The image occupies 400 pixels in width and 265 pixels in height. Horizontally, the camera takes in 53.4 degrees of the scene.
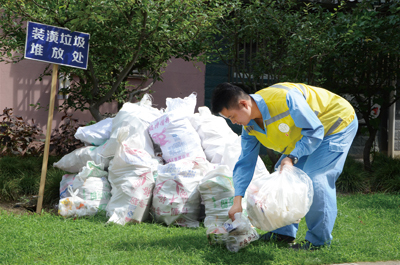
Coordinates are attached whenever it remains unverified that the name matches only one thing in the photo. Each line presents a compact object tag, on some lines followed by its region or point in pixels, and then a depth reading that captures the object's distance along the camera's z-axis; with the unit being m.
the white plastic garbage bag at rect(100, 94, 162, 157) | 4.18
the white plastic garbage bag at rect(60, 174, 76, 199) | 4.15
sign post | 3.84
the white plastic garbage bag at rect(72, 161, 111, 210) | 3.93
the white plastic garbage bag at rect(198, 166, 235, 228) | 3.54
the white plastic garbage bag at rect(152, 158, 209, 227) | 3.65
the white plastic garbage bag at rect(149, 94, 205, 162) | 4.15
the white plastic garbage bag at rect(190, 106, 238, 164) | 4.30
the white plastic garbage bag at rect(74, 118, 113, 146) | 4.52
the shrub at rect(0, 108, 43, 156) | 5.89
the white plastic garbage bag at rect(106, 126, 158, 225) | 3.67
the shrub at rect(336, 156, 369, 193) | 5.75
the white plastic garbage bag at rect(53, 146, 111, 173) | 4.27
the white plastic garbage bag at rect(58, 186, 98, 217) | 3.79
